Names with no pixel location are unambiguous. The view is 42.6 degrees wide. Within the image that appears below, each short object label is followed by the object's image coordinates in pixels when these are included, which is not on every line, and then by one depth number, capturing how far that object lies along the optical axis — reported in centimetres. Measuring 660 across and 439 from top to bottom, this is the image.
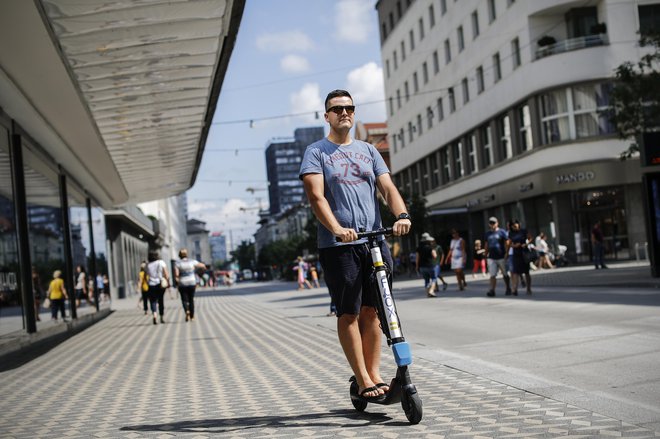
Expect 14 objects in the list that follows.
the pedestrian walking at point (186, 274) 1892
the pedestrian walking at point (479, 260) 3180
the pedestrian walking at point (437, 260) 2139
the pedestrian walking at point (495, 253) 1875
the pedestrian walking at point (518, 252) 1820
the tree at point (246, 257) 19488
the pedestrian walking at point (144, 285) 2383
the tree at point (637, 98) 2095
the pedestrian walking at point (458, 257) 2330
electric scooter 498
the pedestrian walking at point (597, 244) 2815
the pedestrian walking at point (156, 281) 1975
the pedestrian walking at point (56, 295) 1728
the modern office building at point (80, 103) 1088
